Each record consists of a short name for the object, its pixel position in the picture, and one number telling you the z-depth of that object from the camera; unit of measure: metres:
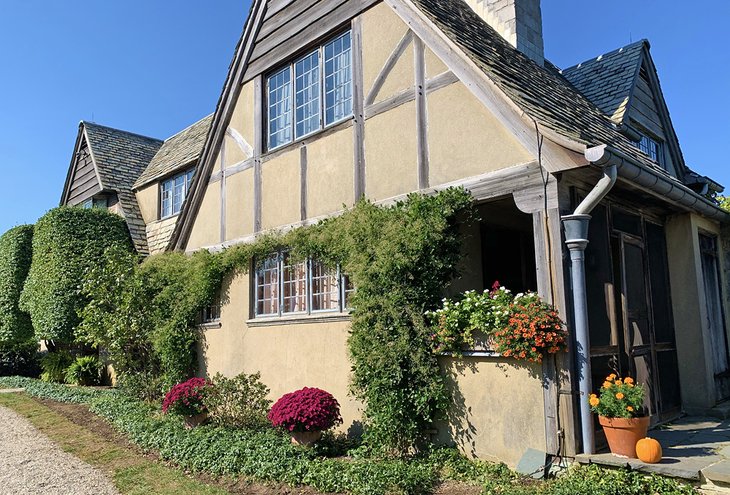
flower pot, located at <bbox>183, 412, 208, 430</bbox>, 9.60
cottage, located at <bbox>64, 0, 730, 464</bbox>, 6.54
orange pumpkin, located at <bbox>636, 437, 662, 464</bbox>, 5.57
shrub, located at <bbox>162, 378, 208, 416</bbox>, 9.44
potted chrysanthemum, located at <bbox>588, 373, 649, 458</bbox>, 5.79
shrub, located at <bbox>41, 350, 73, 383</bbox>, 17.31
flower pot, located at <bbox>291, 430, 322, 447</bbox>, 7.80
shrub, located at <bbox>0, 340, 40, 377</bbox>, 20.17
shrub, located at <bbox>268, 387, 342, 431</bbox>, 7.69
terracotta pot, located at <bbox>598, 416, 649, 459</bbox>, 5.79
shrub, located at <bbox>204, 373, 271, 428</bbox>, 9.50
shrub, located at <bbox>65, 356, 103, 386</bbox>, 16.23
